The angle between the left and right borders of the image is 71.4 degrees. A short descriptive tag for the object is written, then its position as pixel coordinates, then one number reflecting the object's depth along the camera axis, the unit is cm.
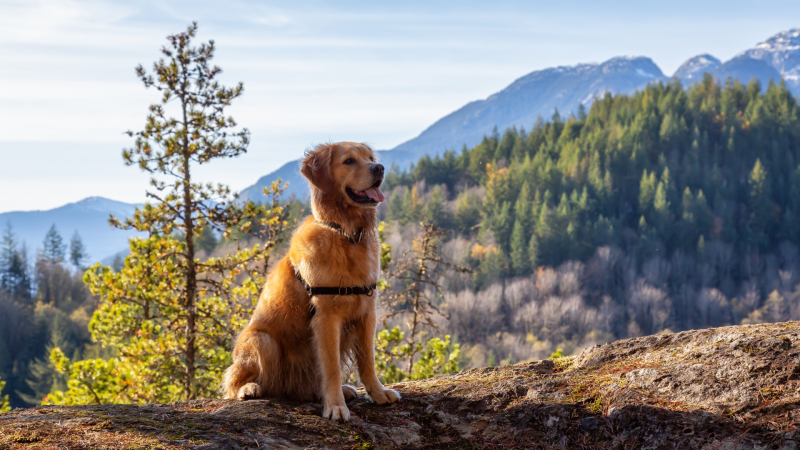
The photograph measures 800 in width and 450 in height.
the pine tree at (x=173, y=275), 1033
